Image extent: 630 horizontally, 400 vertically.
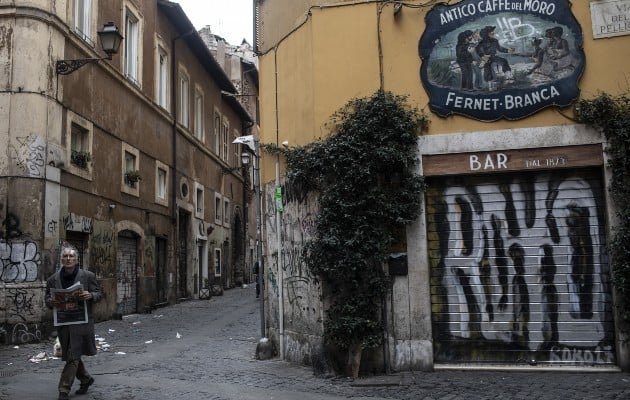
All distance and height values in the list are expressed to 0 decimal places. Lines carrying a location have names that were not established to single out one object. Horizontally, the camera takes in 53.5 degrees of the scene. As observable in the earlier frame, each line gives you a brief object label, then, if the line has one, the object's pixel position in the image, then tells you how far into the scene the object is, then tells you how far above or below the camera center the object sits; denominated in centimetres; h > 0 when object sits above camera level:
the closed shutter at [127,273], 1719 -1
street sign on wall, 799 +307
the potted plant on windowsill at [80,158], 1431 +268
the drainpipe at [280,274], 934 -8
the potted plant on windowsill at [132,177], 1766 +271
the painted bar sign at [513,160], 791 +131
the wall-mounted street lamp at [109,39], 1234 +463
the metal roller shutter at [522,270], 790 -11
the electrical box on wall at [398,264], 817 +2
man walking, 688 -43
